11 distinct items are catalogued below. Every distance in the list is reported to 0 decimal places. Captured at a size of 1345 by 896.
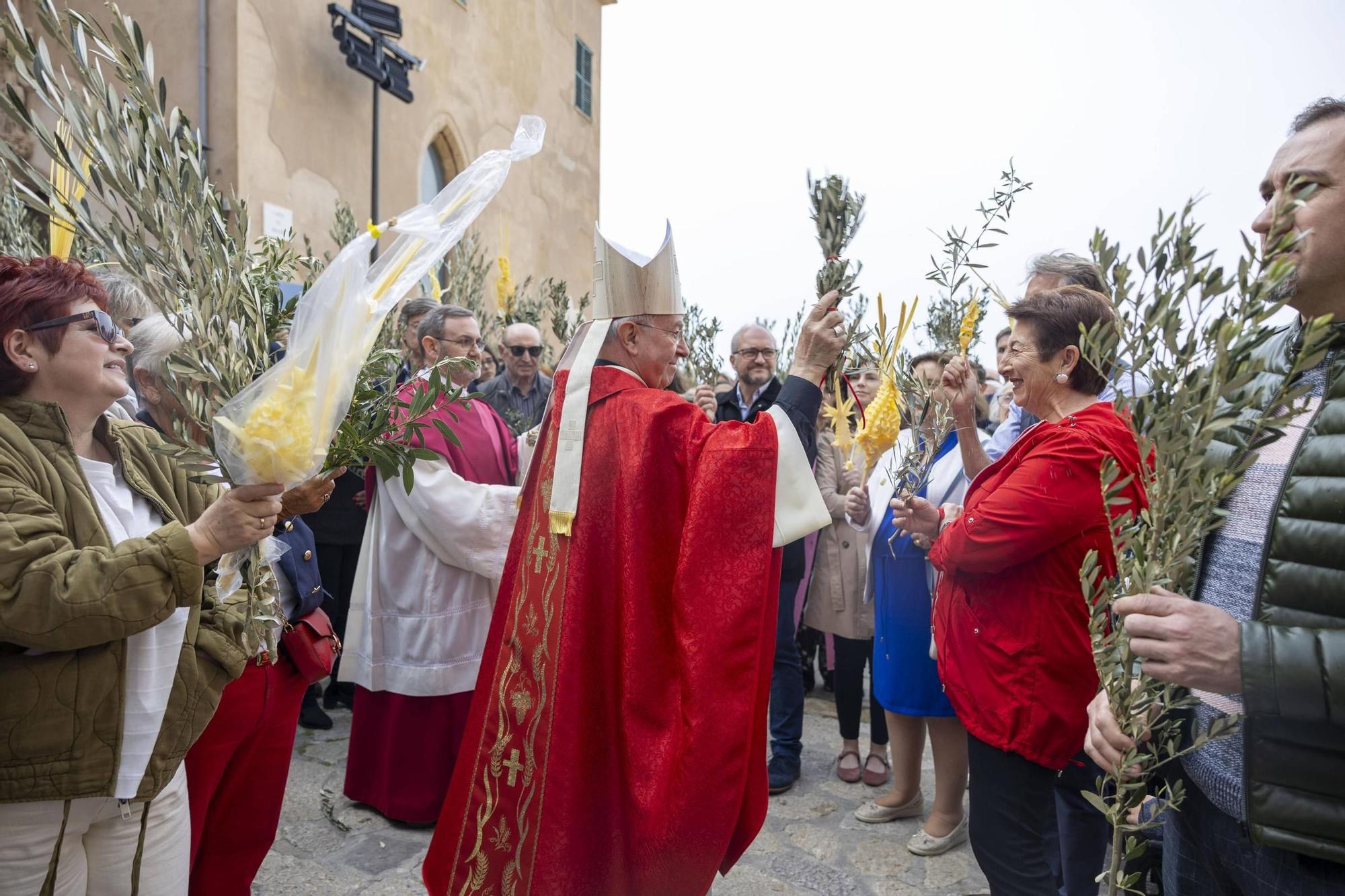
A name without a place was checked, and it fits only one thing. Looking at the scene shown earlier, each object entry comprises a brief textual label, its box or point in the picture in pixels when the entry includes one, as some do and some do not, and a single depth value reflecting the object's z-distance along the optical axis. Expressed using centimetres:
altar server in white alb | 387
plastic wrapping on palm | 162
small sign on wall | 977
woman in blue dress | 372
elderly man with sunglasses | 602
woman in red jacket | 232
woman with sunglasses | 177
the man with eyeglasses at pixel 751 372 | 498
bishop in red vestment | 216
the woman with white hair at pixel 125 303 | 312
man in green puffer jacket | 137
